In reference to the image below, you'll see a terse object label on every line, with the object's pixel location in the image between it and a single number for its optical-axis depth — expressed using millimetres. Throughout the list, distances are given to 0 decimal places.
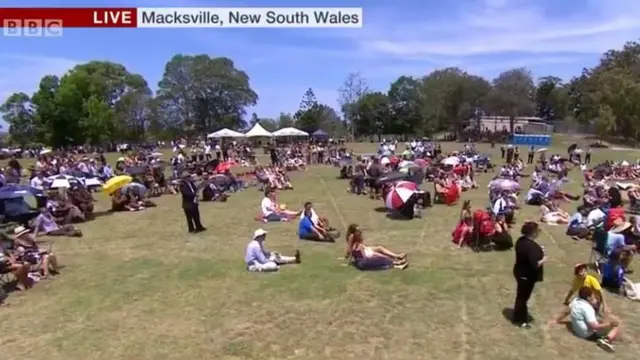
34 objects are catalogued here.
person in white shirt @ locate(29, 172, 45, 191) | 20247
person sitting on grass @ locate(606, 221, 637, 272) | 11055
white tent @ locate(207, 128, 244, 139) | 51238
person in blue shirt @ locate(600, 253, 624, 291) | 10711
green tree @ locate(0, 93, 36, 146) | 81438
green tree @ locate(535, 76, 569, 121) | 113750
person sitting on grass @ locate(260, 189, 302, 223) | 18531
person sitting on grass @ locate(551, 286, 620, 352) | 8338
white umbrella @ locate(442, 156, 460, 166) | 29692
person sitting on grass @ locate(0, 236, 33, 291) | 10854
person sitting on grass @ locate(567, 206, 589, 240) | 15516
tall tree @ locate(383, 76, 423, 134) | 99500
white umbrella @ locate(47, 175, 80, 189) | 18672
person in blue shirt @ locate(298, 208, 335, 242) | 15305
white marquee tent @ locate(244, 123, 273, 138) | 51375
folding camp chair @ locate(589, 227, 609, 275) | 11682
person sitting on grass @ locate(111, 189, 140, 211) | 20938
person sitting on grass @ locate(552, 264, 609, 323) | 8750
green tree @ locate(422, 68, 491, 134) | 94688
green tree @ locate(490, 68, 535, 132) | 91625
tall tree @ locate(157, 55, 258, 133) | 94125
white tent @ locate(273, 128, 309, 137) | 51288
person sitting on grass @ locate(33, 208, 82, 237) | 16250
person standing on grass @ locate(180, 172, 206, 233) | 15820
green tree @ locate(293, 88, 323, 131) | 92562
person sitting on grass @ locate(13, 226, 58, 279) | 11938
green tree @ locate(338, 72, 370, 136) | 99812
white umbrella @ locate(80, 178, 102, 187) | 21867
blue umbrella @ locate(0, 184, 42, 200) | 16281
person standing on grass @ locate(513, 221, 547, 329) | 8555
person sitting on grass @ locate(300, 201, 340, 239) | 15459
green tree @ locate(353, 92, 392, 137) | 99062
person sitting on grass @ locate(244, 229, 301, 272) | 12250
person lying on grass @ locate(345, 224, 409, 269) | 12352
